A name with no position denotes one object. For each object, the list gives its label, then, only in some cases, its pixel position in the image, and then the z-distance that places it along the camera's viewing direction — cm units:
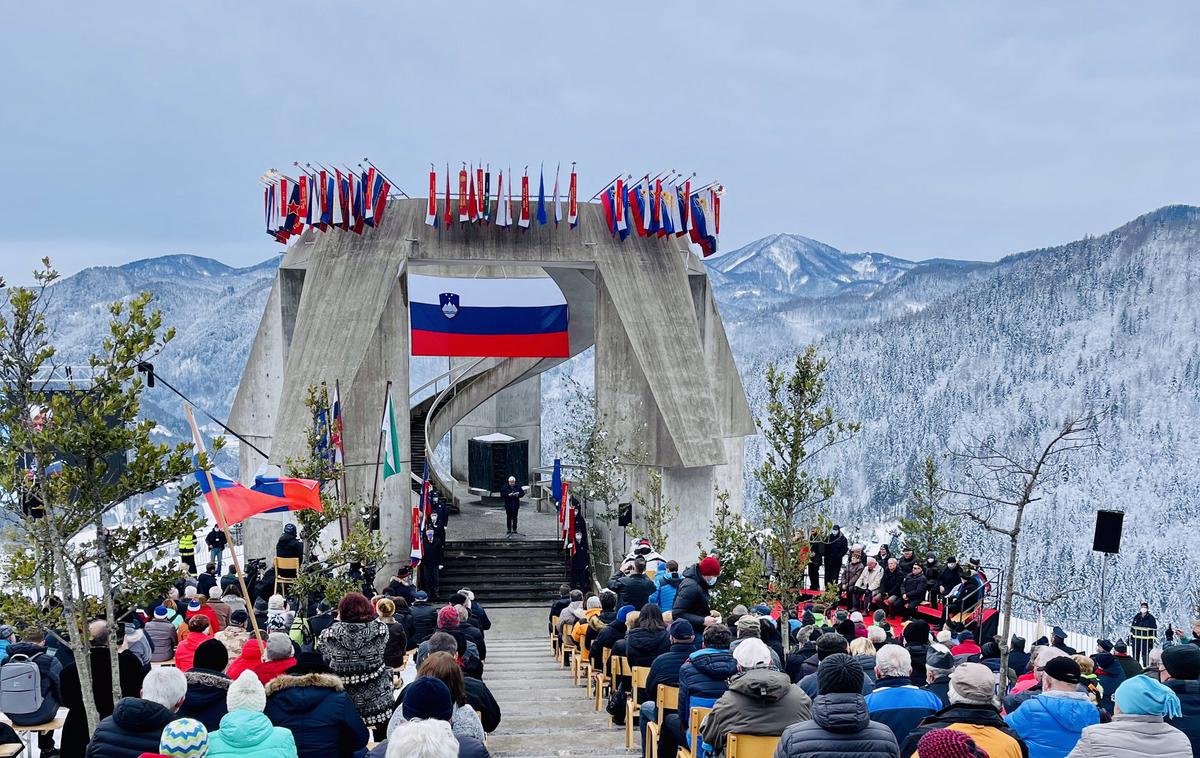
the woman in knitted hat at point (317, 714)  623
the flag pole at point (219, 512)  991
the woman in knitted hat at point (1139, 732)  530
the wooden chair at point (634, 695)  985
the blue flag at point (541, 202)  2412
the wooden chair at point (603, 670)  1177
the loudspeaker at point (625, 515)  2281
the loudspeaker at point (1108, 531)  1672
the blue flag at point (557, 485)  2431
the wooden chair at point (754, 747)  641
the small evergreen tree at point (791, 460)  1228
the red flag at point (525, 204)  2405
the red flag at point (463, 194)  2383
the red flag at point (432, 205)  2394
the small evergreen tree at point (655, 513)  2178
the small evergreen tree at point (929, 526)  2731
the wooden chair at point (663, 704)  862
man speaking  2642
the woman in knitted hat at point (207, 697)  650
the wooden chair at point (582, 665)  1368
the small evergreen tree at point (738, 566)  1298
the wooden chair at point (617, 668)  1078
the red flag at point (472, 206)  2385
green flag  1998
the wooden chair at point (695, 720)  733
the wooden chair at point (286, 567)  1766
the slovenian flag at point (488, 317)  2445
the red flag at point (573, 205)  2442
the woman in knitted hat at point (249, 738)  540
